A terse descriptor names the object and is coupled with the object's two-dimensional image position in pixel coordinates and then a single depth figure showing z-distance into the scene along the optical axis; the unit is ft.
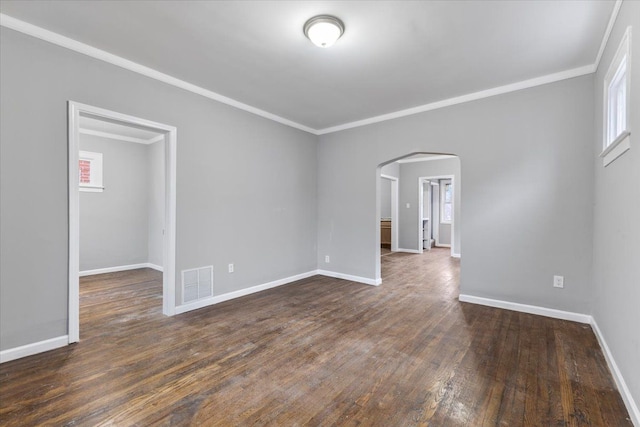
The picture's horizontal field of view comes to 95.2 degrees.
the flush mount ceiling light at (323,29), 7.36
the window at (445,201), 32.55
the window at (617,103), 6.25
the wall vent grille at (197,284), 11.19
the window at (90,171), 17.07
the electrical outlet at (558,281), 10.49
